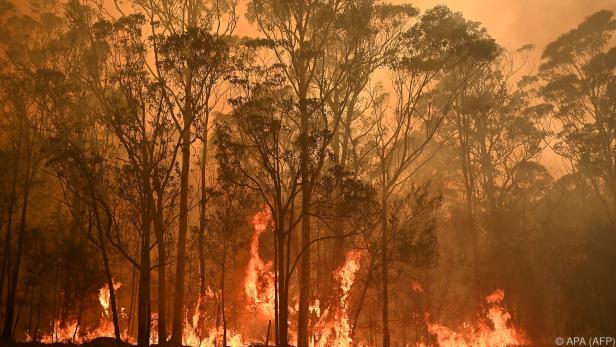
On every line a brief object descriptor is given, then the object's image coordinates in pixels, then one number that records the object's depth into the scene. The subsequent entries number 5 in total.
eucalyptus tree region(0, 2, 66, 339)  22.77
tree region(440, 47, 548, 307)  29.45
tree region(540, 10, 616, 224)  28.47
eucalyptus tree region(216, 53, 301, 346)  17.08
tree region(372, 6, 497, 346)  22.25
